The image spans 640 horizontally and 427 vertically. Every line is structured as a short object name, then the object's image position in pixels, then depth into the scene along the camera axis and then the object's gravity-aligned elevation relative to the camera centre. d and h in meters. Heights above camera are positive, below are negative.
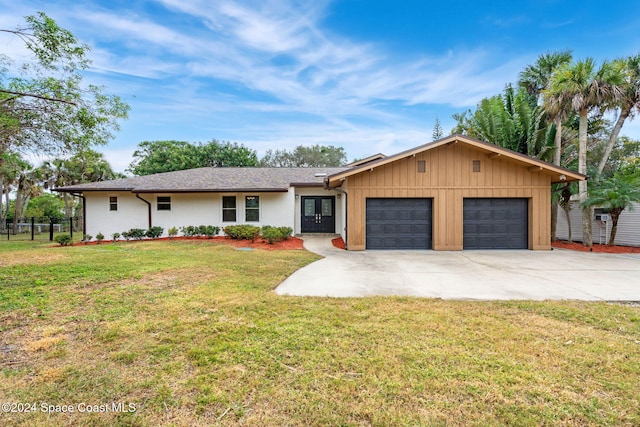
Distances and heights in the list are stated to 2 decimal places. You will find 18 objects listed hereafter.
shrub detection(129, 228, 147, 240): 13.40 -1.02
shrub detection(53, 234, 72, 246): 12.32 -1.21
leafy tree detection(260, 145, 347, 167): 37.84 +7.03
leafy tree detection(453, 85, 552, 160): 12.94 +4.01
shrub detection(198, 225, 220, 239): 13.47 -0.92
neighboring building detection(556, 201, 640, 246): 10.83 -0.63
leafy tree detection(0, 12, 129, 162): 7.30 +3.06
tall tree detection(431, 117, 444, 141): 27.59 +7.60
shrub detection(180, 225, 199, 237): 13.52 -0.92
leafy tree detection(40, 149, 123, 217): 25.55 +3.43
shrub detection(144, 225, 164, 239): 13.51 -0.97
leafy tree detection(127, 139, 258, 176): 28.81 +5.57
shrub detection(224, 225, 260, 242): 12.35 -0.89
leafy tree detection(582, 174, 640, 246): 9.81 +0.52
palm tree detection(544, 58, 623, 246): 10.16 +4.31
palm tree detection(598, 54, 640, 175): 10.54 +4.54
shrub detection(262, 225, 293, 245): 11.56 -0.91
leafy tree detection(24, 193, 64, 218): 32.97 +0.53
